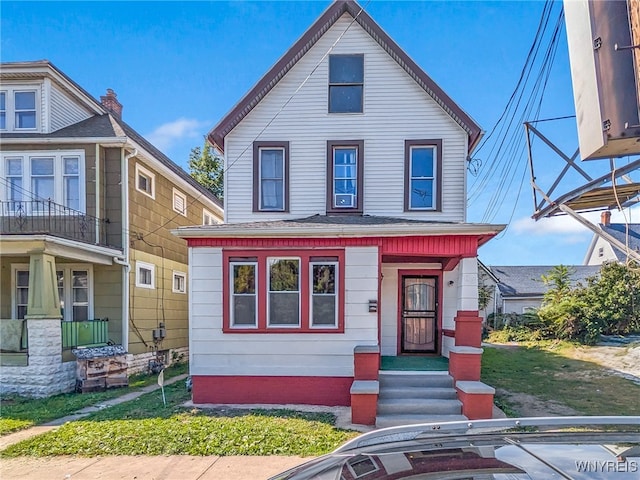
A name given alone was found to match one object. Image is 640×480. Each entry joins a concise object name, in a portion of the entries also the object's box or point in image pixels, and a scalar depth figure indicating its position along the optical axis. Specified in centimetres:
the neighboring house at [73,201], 932
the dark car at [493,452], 143
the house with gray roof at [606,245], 2356
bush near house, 1323
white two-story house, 829
